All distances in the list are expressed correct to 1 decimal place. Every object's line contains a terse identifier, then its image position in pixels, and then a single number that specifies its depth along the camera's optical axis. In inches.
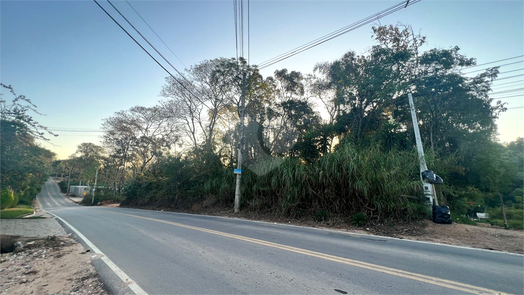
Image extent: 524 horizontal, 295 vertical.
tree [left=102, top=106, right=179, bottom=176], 1098.5
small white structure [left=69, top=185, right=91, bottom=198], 2050.9
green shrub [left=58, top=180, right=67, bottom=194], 2459.6
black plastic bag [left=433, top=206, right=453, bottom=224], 302.0
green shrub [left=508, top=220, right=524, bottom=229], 615.1
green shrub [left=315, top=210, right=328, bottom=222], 357.4
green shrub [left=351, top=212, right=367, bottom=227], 318.7
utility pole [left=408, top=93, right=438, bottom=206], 325.4
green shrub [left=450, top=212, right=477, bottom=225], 351.7
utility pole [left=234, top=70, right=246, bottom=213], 490.6
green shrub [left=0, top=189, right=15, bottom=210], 804.0
